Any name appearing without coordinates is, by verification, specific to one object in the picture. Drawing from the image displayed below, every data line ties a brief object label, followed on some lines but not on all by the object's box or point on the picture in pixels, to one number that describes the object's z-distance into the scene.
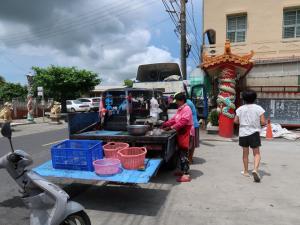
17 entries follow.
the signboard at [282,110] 13.17
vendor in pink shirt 5.64
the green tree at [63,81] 24.97
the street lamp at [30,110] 20.81
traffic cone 11.57
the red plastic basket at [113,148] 5.30
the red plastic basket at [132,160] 4.89
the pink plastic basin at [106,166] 4.62
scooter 3.21
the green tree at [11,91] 32.19
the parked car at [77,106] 29.98
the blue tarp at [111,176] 4.48
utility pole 18.25
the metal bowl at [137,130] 5.85
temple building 14.40
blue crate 4.82
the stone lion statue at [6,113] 14.56
